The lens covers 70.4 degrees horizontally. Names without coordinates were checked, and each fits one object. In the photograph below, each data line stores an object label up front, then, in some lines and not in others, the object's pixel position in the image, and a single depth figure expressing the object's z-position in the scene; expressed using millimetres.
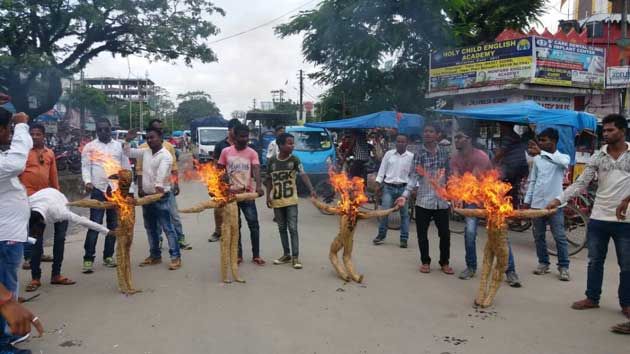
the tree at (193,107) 77812
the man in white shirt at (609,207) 4137
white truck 20391
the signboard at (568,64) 12086
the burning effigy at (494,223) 4488
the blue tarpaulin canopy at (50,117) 27016
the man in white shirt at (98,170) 5668
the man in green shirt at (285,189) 5934
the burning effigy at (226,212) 5332
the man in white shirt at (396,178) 7324
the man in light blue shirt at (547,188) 5535
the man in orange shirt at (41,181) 4836
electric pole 40172
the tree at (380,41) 13688
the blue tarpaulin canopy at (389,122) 9906
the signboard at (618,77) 12102
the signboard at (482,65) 12188
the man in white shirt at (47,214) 4285
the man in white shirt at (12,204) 3180
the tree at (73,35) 14547
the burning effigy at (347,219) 5344
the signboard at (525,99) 12539
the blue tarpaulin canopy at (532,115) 7840
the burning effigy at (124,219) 4797
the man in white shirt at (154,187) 5750
